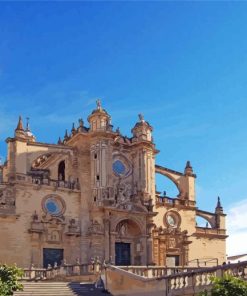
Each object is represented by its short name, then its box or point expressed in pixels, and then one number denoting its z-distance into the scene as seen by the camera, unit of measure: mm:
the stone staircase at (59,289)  25272
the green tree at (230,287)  14633
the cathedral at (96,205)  39188
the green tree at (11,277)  19312
